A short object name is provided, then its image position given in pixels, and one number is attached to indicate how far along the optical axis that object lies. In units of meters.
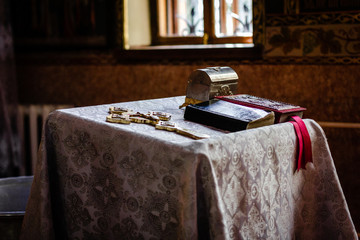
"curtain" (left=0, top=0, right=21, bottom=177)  3.51
